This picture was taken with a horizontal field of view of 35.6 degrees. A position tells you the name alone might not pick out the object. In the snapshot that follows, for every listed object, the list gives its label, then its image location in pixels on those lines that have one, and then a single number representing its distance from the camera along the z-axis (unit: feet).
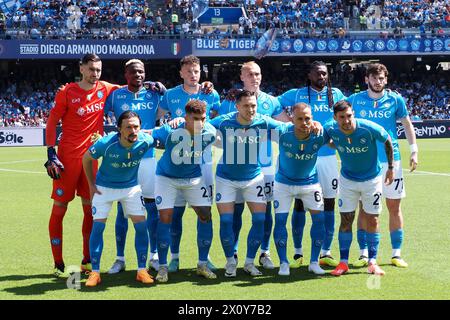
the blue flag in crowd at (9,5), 133.39
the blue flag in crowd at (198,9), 137.08
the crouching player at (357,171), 24.76
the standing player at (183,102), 26.37
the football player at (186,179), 24.75
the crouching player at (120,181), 23.84
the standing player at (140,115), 26.61
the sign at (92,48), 127.13
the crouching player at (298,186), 25.09
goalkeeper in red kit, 25.84
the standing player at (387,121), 26.78
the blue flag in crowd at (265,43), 127.44
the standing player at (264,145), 26.53
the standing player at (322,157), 27.02
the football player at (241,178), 25.09
